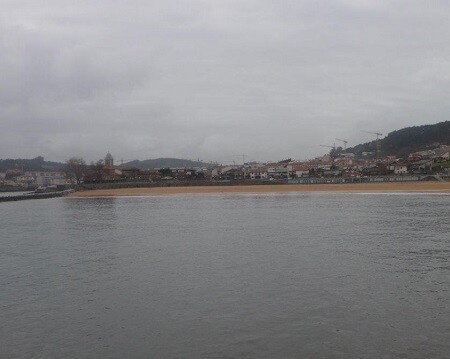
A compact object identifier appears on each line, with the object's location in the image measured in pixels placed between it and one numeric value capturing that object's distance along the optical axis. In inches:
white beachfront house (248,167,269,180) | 5157.5
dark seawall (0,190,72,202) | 2490.2
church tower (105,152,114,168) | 5506.9
